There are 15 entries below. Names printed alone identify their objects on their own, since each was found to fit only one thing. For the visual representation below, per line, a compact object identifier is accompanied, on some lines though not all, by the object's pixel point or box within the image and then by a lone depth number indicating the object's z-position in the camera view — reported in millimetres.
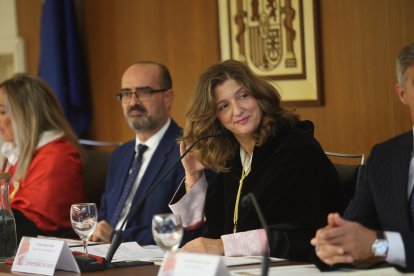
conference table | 5403
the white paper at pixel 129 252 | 6093
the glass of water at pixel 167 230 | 5035
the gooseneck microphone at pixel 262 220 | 4403
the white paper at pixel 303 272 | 4906
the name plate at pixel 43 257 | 5473
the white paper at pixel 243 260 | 5603
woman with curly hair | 6332
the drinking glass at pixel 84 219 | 6152
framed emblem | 10078
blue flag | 12562
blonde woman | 9109
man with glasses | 8281
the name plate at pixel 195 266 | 4352
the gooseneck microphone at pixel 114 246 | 5809
